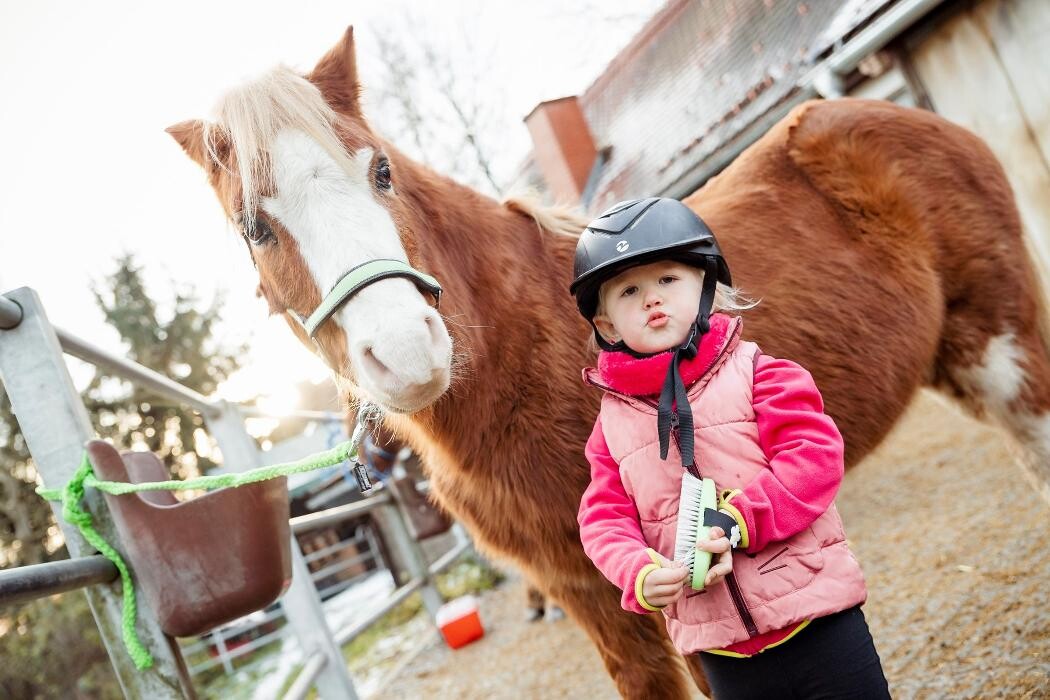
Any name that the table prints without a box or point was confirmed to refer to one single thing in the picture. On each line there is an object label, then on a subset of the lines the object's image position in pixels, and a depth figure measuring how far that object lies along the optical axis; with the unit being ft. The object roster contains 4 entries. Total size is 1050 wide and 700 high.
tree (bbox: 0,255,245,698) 19.19
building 16.12
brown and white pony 5.82
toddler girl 4.55
